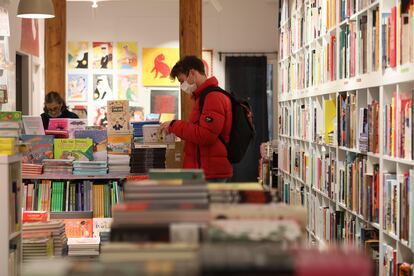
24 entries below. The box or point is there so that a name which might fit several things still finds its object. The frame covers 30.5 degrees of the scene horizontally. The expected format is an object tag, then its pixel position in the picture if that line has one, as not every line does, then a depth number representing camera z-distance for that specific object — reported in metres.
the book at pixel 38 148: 6.20
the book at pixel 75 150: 6.24
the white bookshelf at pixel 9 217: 4.11
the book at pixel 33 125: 6.39
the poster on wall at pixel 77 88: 13.24
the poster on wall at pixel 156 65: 13.29
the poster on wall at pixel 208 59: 13.23
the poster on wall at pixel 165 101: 13.26
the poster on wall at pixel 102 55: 13.24
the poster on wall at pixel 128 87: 13.30
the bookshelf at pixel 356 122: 4.14
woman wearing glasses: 7.85
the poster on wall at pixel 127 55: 13.28
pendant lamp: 7.22
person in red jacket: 5.08
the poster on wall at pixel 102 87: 13.28
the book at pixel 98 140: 6.29
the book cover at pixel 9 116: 4.45
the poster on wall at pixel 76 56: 13.24
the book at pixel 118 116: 6.33
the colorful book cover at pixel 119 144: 6.29
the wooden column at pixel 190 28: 8.23
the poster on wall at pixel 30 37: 10.09
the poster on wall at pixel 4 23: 7.89
